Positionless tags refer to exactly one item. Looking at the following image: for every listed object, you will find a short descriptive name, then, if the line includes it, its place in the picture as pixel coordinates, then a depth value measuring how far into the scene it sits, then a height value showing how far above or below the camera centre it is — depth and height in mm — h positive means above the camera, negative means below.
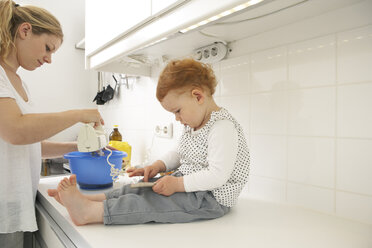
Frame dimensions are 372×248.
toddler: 628 -154
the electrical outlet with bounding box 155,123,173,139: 1296 -46
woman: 696 +9
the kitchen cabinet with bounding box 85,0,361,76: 610 +322
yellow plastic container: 1396 -140
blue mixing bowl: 921 -178
